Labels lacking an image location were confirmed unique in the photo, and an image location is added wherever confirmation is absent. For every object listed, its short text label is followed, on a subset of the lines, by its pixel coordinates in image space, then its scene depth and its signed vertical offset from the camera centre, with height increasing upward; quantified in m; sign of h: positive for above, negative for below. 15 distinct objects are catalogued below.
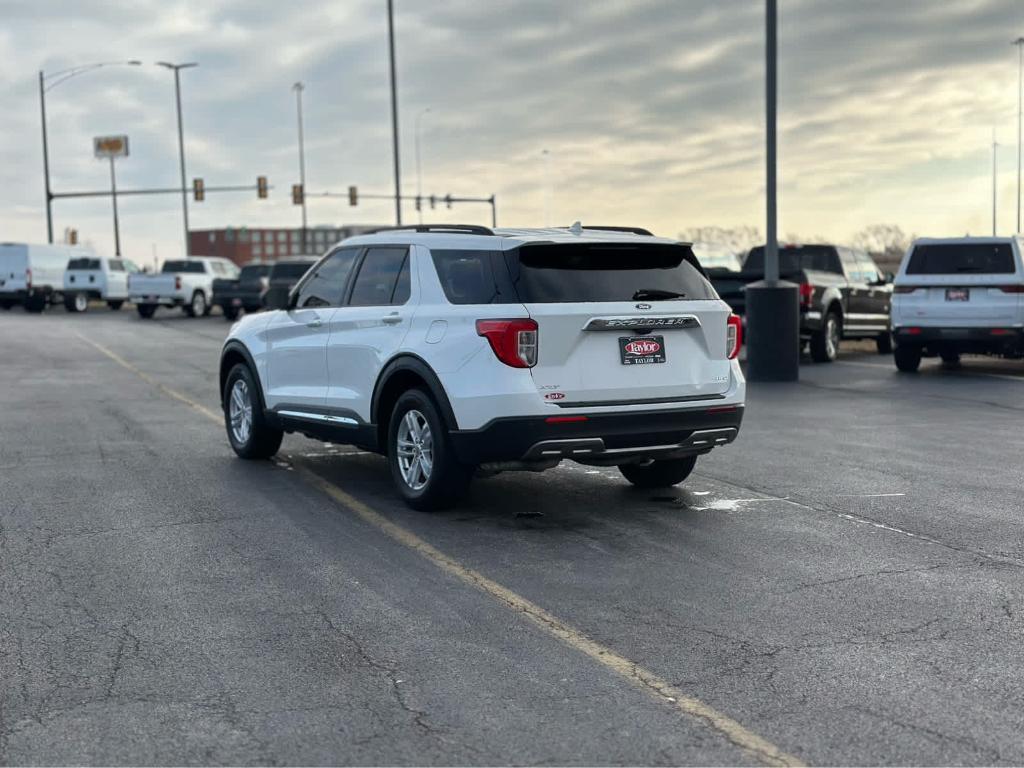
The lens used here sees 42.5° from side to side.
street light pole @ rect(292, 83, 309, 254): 75.75 +11.06
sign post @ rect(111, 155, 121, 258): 66.04 +3.19
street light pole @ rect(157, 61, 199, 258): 62.78 +8.14
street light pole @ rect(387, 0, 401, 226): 38.16 +4.86
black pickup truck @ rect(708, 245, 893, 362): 21.28 -0.22
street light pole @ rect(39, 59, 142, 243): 59.82 +6.30
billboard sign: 69.81 +8.01
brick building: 164.12 +6.41
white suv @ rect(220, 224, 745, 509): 7.79 -0.43
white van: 47.75 +0.87
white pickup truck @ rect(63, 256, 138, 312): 48.44 +0.57
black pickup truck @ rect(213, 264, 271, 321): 39.69 +0.12
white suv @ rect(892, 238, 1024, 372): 18.34 -0.30
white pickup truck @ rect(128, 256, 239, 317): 42.62 +0.29
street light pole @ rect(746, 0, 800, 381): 18.47 -0.51
